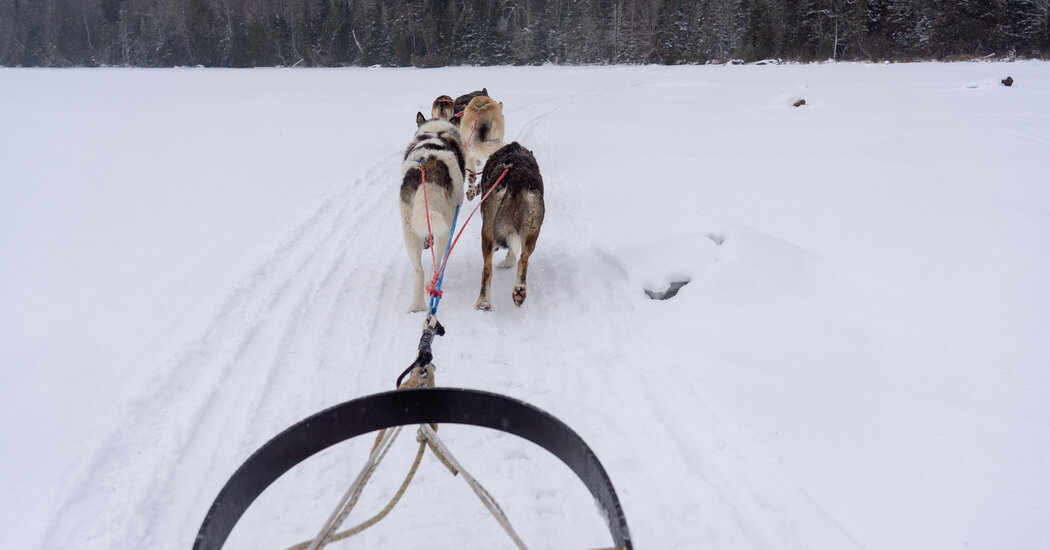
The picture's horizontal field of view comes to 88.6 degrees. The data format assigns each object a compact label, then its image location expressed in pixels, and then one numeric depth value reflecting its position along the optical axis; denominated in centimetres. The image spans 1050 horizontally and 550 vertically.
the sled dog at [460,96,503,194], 709
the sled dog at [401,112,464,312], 387
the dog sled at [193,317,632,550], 133
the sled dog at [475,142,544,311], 413
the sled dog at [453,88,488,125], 950
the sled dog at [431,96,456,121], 817
